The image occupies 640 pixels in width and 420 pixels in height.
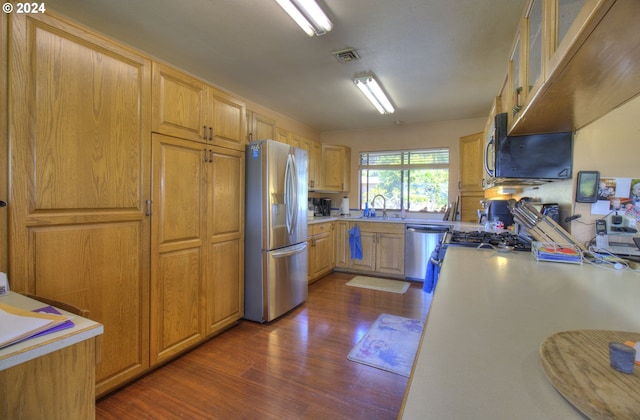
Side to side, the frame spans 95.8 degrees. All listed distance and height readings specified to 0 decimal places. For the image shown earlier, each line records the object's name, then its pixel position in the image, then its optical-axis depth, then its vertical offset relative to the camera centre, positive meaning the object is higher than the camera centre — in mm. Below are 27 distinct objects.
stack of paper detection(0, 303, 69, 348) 811 -377
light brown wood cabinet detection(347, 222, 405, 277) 4199 -681
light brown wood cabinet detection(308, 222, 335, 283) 3873 -677
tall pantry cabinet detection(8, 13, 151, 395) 1326 +112
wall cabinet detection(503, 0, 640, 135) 677 +418
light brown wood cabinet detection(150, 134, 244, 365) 1929 -319
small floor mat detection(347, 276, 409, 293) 3742 -1105
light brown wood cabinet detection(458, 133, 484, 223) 3842 +387
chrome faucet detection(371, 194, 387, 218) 4921 +1
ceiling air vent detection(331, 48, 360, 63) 2375 +1244
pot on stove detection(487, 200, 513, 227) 2977 -86
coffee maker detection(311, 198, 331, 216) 4974 -62
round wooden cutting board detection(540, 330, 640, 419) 408 -282
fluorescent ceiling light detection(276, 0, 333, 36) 1732 +1180
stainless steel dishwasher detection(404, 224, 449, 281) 3947 -593
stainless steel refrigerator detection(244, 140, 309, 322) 2631 -256
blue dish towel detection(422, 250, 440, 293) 2360 -606
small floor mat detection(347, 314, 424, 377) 2055 -1126
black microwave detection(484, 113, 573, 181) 1629 +293
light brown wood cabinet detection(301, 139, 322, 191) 4340 +668
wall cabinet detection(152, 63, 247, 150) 1916 +682
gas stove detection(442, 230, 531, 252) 1859 -248
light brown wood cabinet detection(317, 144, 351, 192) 4832 +617
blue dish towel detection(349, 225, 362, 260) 4367 -606
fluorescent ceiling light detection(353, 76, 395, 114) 2859 +1215
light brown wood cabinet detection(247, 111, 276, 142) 2832 +777
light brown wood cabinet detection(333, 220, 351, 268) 4527 -630
